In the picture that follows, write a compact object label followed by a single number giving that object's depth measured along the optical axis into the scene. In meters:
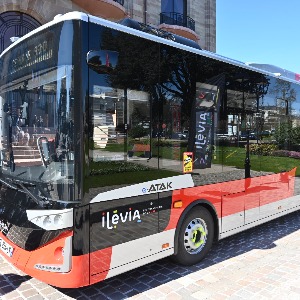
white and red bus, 3.17
